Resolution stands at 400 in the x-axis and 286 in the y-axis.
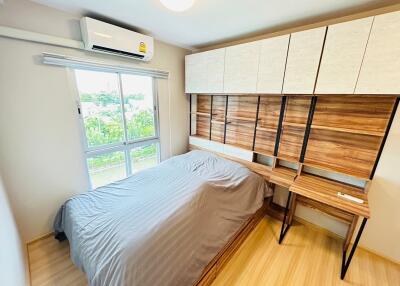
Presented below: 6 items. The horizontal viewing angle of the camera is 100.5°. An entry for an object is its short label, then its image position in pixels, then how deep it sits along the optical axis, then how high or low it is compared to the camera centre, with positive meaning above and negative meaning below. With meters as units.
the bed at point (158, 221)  1.11 -1.02
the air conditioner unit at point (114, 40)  1.69 +0.62
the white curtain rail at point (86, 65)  1.62 +0.34
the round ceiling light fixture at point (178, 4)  1.03 +0.58
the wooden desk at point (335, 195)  1.50 -0.88
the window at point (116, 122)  2.04 -0.35
